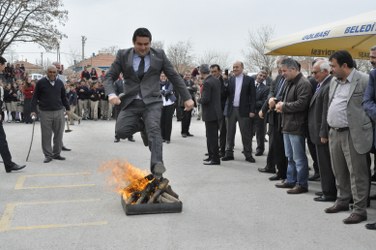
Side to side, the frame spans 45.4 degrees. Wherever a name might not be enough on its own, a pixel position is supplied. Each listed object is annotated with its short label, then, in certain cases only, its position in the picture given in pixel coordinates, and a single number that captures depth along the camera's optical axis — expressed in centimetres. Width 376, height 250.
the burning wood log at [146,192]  573
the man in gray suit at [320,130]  622
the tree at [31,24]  3756
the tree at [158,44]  7257
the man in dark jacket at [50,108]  973
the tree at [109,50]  9300
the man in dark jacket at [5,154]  825
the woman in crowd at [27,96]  1998
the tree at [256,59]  5636
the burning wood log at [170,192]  596
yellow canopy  679
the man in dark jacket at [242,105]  948
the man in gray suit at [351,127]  526
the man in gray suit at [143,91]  598
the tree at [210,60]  7911
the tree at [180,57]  7198
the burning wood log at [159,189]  571
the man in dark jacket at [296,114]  662
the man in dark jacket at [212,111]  920
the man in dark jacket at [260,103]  1055
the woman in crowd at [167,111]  1303
